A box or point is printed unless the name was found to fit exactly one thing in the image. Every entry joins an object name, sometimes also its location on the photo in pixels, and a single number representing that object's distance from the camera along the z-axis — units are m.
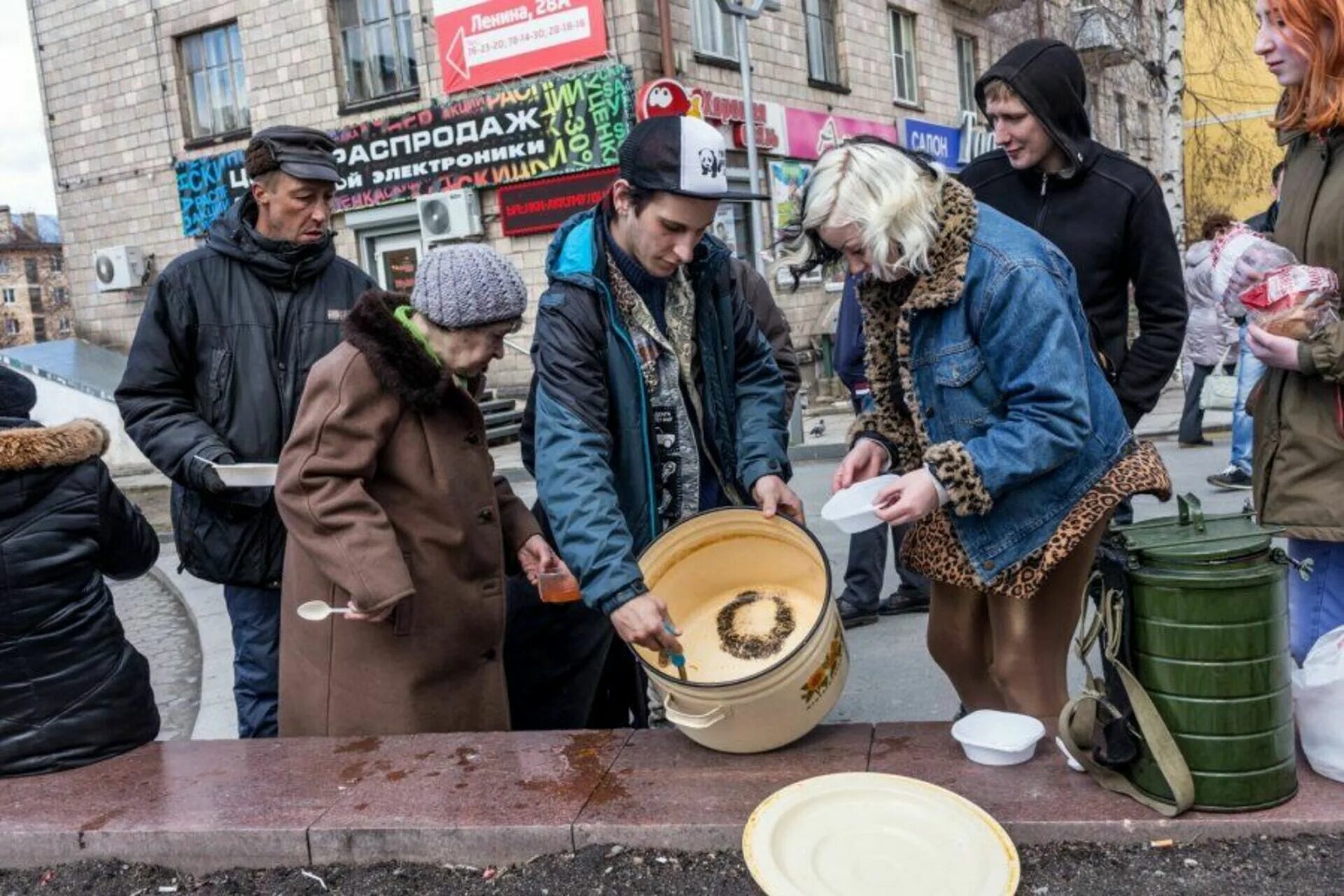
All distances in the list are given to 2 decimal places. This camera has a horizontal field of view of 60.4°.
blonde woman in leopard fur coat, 2.26
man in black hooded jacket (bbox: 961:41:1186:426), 2.99
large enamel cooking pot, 2.35
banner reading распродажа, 13.06
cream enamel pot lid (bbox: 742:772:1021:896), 2.01
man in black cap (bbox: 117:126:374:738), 3.19
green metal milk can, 2.08
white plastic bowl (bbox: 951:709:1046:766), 2.42
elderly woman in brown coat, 2.64
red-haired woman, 2.23
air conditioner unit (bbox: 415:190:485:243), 13.97
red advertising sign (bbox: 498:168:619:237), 13.35
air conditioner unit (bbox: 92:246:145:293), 16.47
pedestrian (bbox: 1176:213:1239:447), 8.55
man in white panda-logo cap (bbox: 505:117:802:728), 2.45
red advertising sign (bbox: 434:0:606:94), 13.06
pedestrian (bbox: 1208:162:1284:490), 6.69
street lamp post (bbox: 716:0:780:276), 10.13
